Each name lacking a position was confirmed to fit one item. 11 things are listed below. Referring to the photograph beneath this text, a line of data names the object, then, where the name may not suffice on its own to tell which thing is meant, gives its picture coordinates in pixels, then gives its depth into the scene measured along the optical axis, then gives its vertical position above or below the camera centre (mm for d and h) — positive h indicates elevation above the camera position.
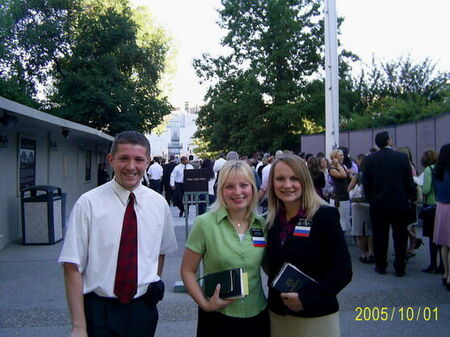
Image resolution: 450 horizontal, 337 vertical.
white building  62062 +5830
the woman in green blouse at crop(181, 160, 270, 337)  2416 -457
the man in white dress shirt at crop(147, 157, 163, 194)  15750 -74
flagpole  10734 +2367
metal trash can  8977 -888
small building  8836 +461
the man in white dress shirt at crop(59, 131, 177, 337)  2178 -407
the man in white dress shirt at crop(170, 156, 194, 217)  13195 -282
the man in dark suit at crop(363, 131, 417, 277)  6062 -337
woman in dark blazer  2318 -502
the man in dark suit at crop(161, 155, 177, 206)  16466 -159
